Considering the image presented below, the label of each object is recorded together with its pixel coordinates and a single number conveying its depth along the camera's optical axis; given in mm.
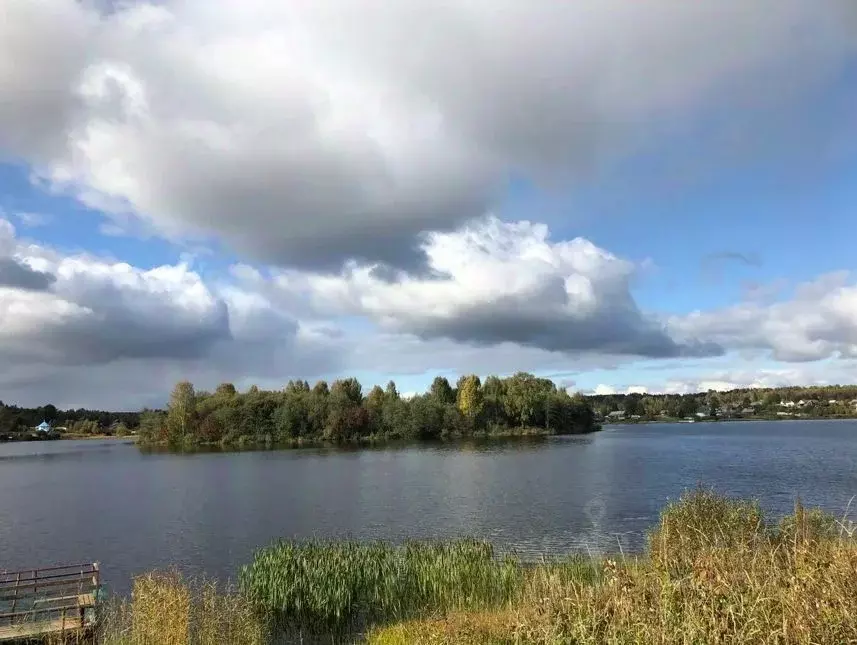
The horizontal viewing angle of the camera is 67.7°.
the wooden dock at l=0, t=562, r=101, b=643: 13477
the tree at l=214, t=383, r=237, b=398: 124062
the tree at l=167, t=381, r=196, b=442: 115938
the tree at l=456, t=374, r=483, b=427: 119500
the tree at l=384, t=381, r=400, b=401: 132000
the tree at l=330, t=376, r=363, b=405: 129388
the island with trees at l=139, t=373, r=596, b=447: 112188
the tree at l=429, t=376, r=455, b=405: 131500
